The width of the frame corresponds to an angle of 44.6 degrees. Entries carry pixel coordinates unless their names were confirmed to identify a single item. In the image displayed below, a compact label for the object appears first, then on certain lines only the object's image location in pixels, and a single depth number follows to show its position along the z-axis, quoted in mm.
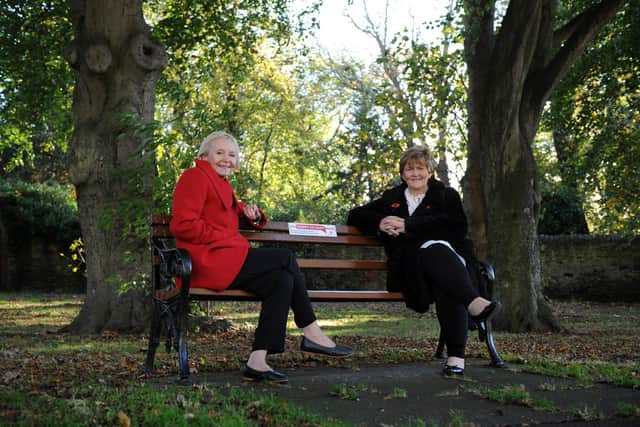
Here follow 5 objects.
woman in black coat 5516
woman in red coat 5047
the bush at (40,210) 22953
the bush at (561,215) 23000
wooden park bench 5133
